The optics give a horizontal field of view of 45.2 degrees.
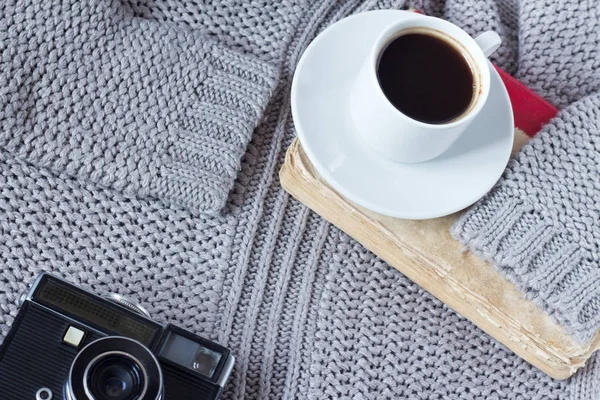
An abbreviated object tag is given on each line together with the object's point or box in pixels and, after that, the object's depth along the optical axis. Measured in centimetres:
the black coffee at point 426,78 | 61
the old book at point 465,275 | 69
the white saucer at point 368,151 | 65
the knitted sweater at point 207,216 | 72
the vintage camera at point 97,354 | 60
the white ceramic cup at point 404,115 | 60
